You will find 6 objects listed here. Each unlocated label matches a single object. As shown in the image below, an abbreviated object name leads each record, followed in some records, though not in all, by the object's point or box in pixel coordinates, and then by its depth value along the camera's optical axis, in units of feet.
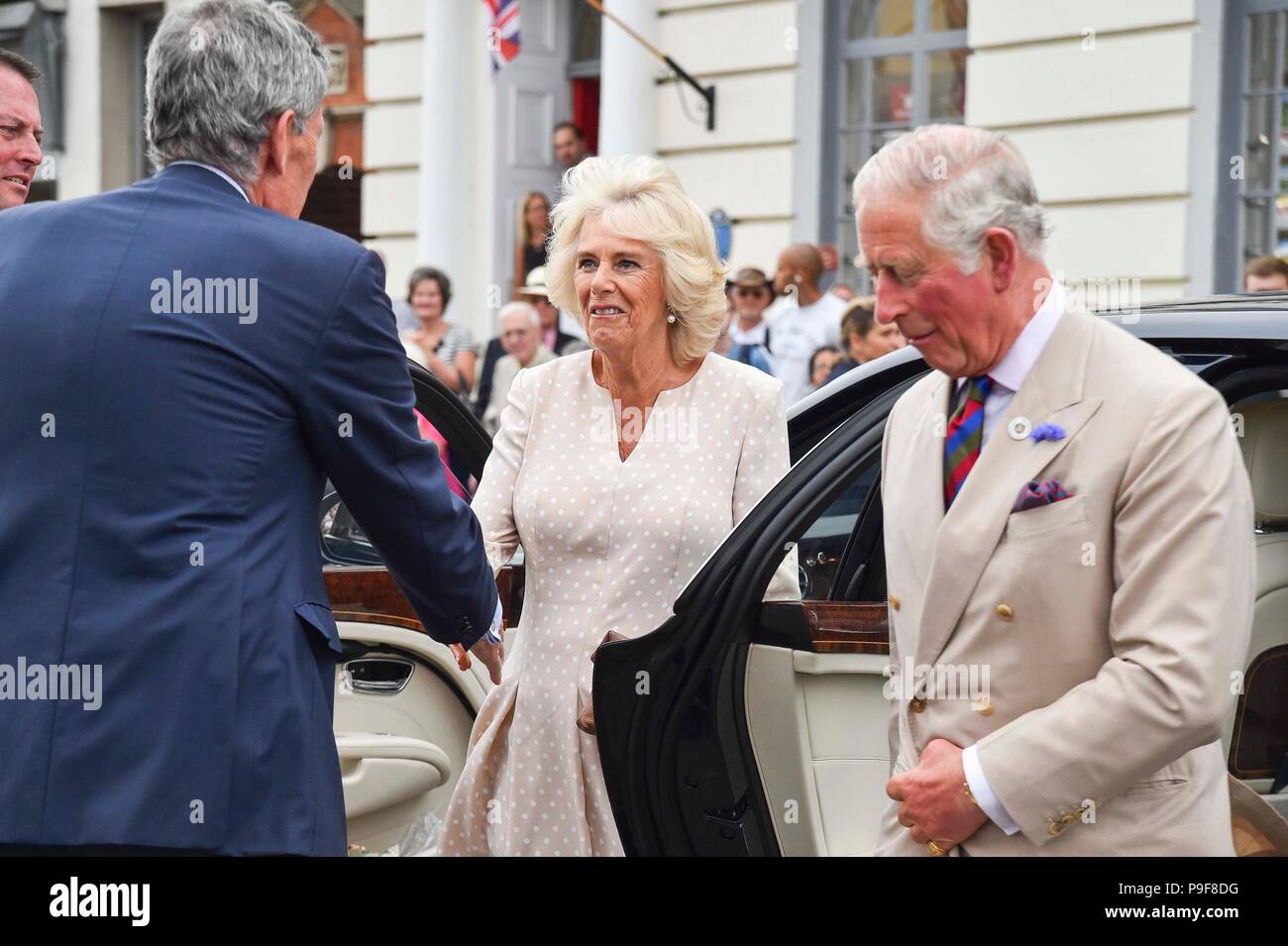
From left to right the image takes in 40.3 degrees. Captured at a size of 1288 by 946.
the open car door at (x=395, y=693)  14.58
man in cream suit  6.95
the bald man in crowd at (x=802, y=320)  28.73
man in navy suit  7.50
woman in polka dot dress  11.01
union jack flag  38.96
